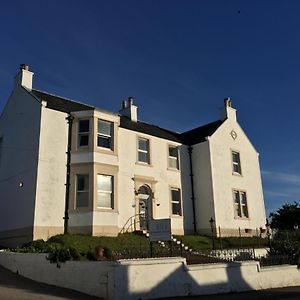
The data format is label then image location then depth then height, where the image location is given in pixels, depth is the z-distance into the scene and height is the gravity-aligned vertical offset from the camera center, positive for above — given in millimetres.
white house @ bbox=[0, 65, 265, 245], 22438 +5760
